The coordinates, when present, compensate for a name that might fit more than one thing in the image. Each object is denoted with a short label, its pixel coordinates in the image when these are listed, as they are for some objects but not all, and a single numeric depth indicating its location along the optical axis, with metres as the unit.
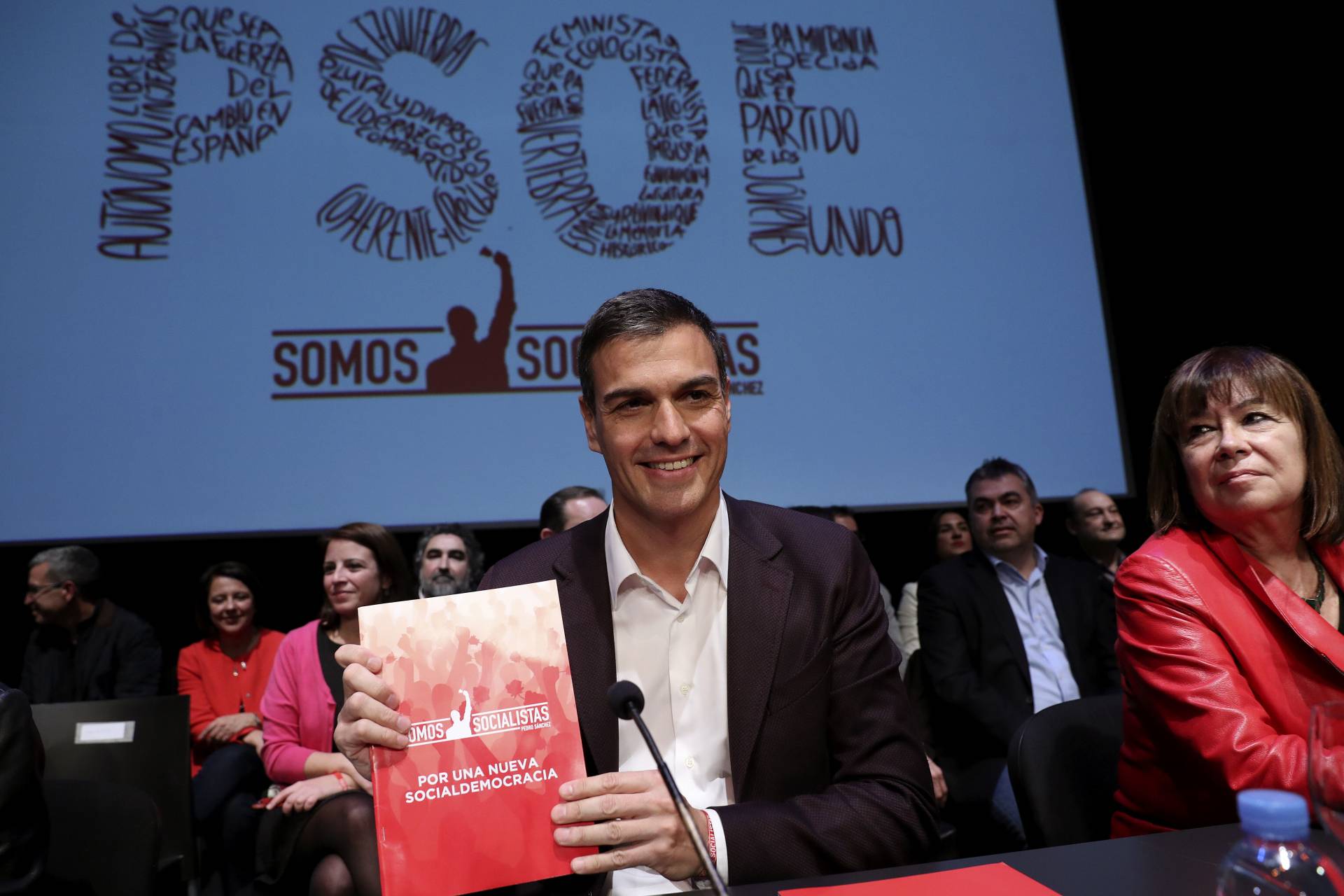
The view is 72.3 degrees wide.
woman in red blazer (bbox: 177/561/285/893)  3.74
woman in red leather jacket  1.53
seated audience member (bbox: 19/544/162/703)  4.24
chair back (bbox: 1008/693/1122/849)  1.70
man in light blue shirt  3.54
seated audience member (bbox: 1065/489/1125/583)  4.47
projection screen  4.19
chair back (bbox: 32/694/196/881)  3.04
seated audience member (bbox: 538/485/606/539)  3.67
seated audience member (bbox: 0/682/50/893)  1.68
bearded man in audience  3.89
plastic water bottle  0.81
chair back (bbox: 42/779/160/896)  1.85
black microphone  0.89
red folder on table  1.07
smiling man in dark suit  1.49
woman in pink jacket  2.39
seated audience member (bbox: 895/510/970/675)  4.75
